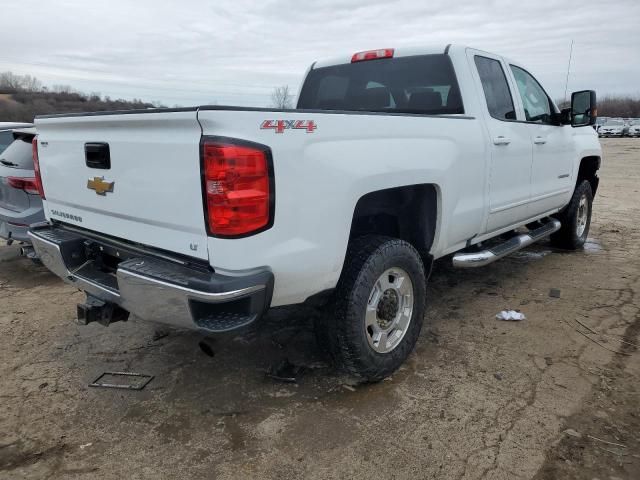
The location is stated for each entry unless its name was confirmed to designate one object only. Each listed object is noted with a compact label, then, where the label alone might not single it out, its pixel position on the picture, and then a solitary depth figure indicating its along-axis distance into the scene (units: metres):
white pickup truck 2.27
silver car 4.96
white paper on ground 4.14
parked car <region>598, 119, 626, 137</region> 47.94
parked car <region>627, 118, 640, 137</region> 46.84
